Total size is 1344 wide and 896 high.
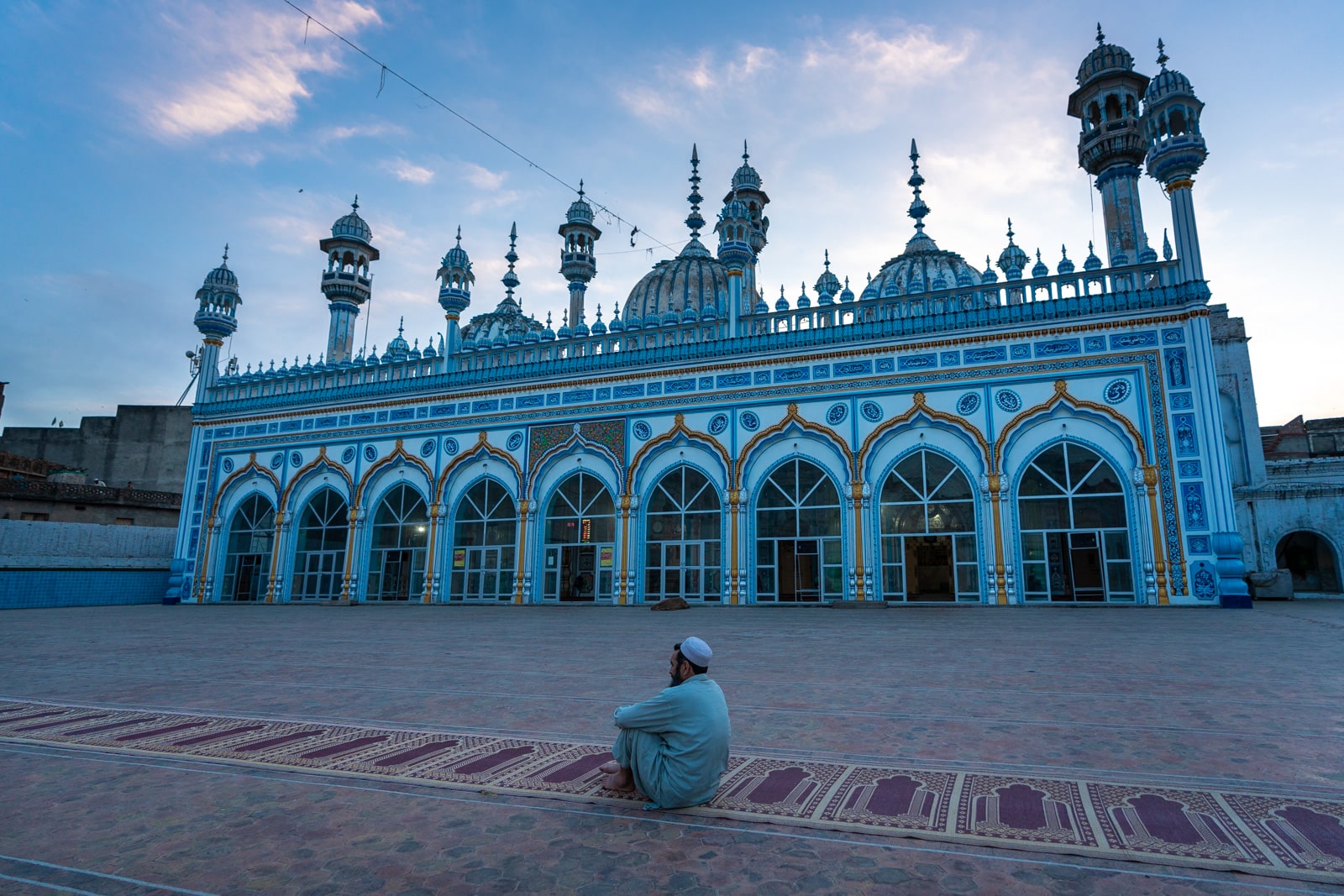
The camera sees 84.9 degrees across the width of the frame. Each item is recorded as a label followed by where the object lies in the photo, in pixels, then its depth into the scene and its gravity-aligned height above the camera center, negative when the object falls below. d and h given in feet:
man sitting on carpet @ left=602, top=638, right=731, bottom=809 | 8.62 -2.10
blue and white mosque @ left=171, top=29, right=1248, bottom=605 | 44.50 +8.63
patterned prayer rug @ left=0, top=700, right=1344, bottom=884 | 7.26 -2.69
